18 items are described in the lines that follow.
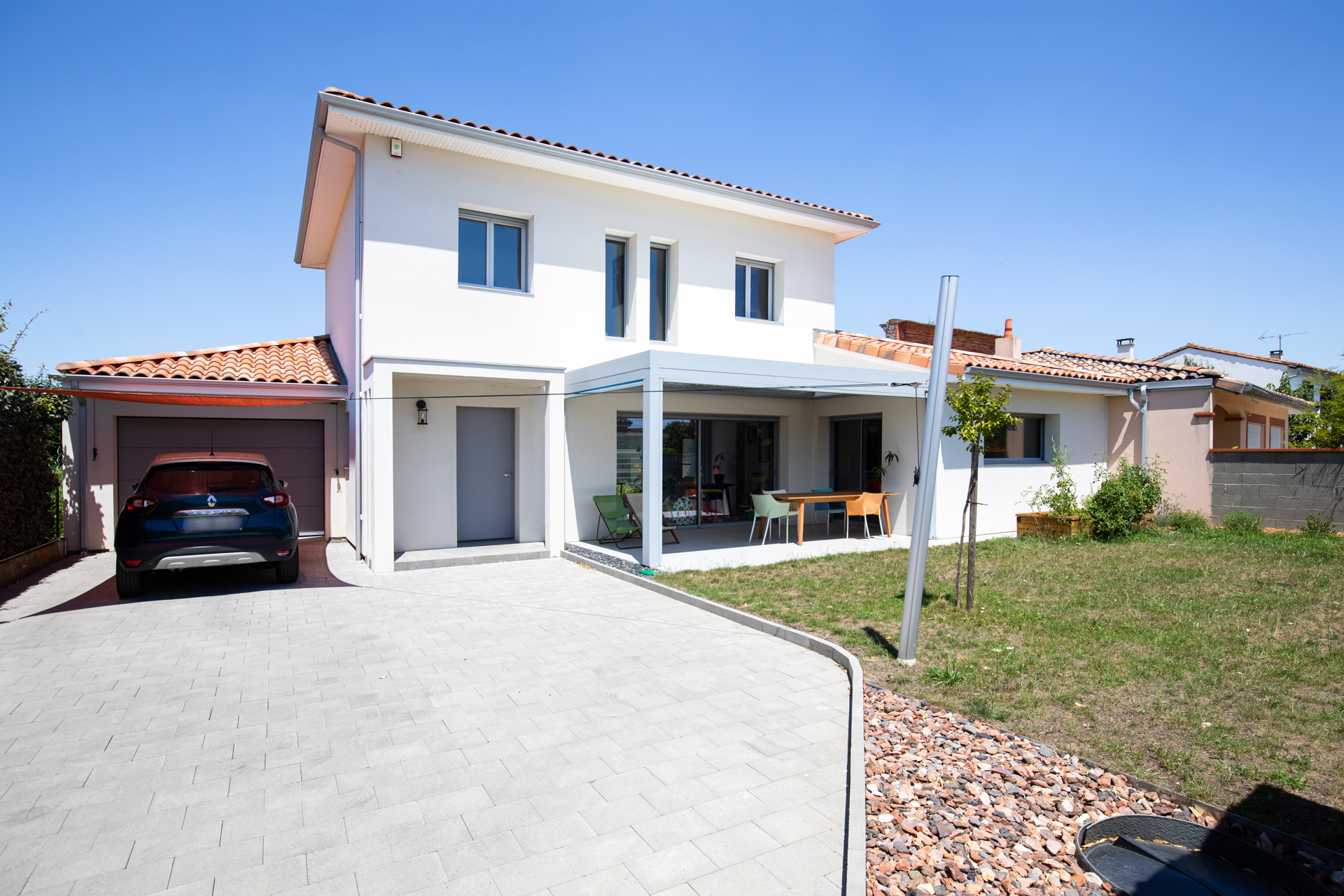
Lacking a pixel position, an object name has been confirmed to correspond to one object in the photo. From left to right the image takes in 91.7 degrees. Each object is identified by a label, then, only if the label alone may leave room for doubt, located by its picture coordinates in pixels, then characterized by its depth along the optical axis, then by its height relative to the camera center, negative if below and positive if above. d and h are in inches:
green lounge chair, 422.3 -51.0
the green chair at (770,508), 426.0 -45.7
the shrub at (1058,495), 487.2 -42.9
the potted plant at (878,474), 482.9 -27.0
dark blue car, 286.2 -36.5
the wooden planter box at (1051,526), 474.3 -64.4
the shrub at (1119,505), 463.5 -47.5
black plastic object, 104.8 -71.9
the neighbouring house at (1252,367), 1141.1 +133.4
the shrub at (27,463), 331.3 -14.1
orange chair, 451.8 -46.0
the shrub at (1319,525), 446.0 -58.4
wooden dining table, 435.2 -40.1
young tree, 263.9 +10.8
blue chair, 528.0 -58.2
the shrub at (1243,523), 471.5 -60.9
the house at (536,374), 366.9 +39.7
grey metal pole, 197.2 -5.2
